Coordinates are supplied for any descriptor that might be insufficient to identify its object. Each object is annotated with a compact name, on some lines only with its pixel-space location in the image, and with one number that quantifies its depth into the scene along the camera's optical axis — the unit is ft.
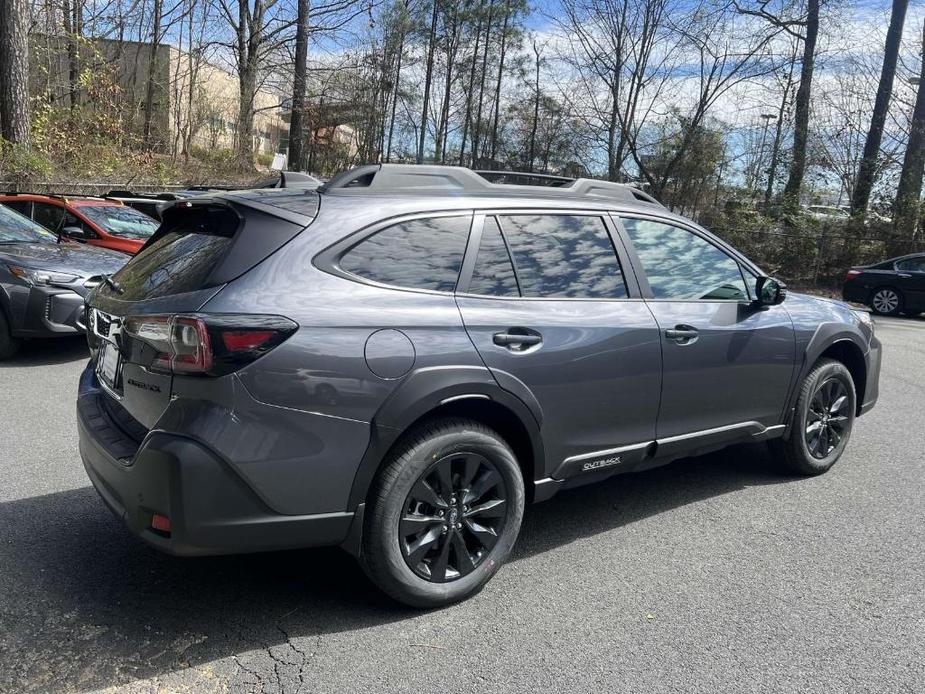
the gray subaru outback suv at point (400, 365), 8.87
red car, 33.78
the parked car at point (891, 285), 54.65
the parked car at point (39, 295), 23.67
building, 78.74
